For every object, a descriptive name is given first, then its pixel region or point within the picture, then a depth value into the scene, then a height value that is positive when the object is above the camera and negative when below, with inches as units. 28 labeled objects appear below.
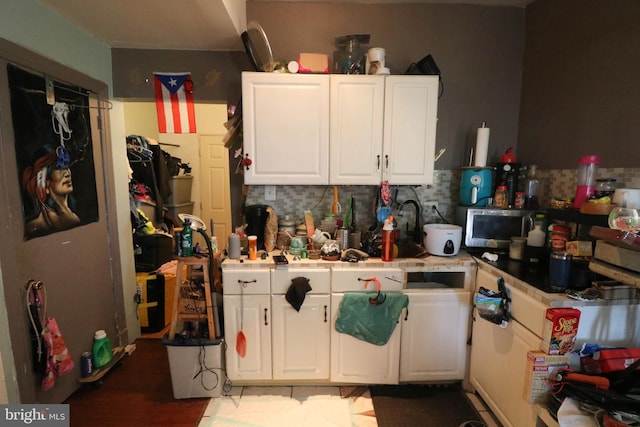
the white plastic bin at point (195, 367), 79.0 -49.9
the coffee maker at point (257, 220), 89.8 -12.8
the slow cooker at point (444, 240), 83.3 -16.9
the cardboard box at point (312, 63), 84.4 +31.6
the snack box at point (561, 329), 54.1 -26.6
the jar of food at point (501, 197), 89.0 -5.3
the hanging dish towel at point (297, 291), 77.0 -28.9
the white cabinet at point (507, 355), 60.3 -40.2
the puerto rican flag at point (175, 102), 95.3 +23.3
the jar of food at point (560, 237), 68.7 -13.2
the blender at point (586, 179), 67.3 +0.2
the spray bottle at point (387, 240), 81.3 -16.6
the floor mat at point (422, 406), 74.7 -59.2
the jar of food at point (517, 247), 79.4 -17.9
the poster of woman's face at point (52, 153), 65.9 +5.2
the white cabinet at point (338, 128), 83.3 +13.8
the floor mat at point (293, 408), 74.0 -59.3
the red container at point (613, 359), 53.7 -31.8
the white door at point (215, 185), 171.8 -4.9
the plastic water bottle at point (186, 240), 78.2 -16.3
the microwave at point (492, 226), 85.0 -13.3
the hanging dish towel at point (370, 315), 79.6 -35.7
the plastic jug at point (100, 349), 86.7 -49.8
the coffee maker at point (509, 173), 89.5 +1.8
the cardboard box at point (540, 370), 55.7 -35.1
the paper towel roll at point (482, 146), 89.5 +9.7
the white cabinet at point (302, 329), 79.7 -40.4
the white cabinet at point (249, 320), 79.1 -37.7
